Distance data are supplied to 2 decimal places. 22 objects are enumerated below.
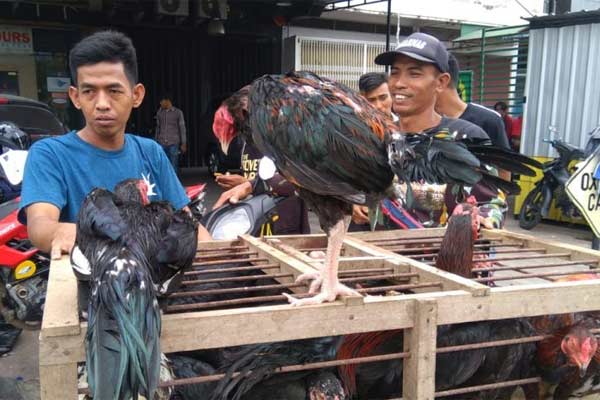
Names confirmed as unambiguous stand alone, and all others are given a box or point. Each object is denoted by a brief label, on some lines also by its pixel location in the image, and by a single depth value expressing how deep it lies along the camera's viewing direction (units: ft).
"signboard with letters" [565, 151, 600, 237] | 13.05
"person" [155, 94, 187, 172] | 35.40
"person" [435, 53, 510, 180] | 11.80
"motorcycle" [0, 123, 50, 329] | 11.05
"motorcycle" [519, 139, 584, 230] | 24.89
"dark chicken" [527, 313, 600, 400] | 6.32
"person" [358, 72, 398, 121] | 12.13
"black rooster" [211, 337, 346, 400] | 5.08
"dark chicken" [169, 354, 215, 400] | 5.37
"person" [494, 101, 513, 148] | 34.35
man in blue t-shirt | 6.07
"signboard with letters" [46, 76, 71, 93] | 36.68
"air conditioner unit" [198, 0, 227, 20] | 35.60
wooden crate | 4.03
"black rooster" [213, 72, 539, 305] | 5.25
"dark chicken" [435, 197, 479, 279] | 6.97
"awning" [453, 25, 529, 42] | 32.07
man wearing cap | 8.52
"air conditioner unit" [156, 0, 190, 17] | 33.88
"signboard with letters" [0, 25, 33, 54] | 34.60
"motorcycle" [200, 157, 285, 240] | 10.43
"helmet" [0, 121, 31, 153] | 14.12
